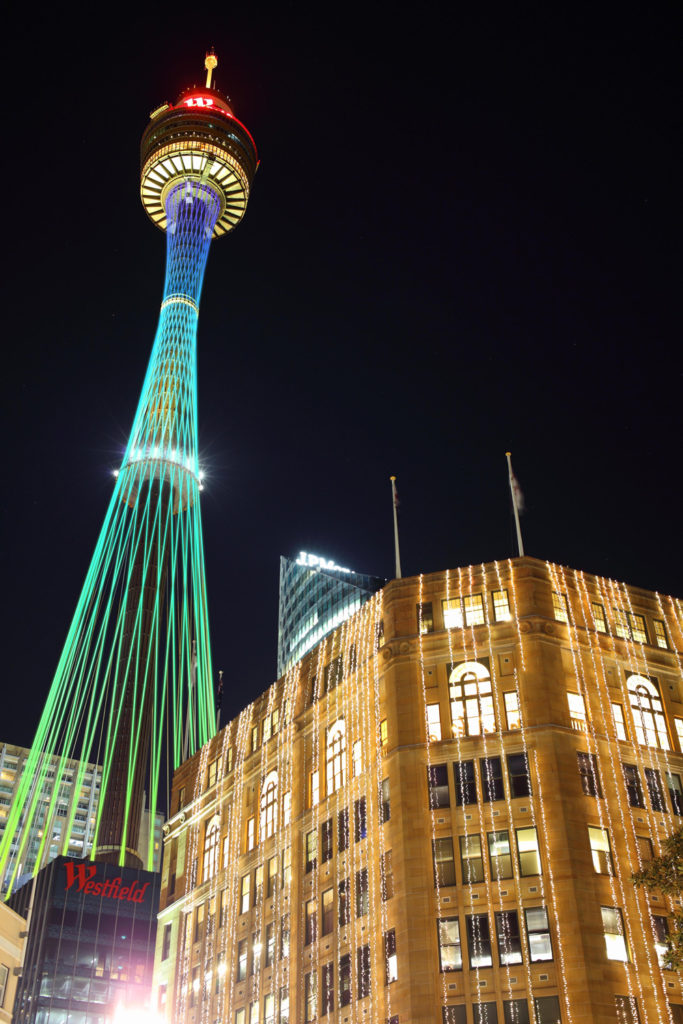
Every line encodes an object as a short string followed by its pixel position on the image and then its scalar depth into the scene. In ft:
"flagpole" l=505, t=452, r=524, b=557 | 230.17
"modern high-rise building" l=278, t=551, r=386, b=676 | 570.05
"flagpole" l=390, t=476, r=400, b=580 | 240.32
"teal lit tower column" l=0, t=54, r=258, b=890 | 483.10
